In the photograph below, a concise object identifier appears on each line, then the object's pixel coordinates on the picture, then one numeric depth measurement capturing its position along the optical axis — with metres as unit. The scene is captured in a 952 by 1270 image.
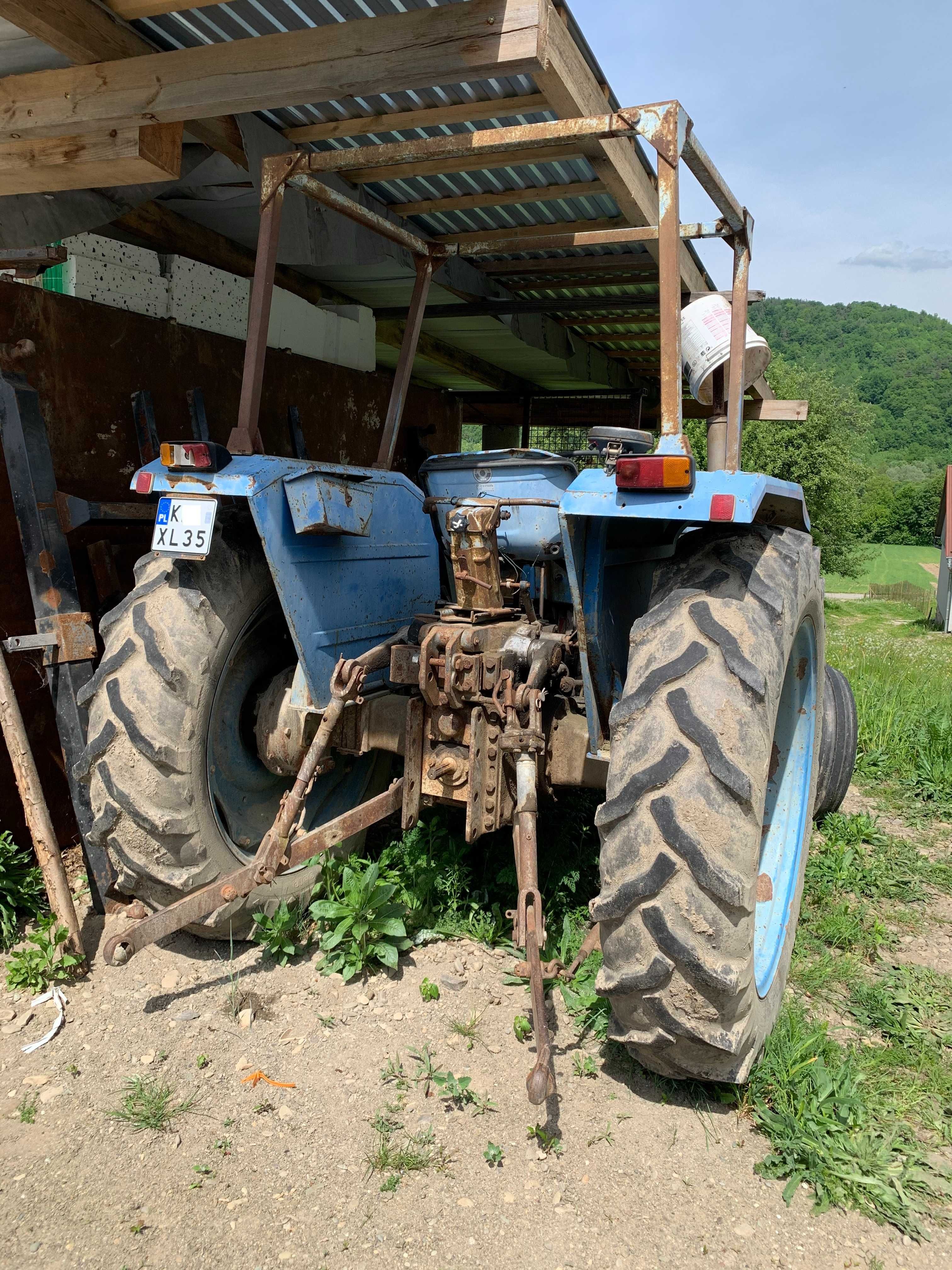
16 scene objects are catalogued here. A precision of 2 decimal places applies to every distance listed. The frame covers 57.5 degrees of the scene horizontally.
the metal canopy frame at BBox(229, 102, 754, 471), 2.53
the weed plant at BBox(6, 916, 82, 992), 3.04
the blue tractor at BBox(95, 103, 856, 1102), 2.14
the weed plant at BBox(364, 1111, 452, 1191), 2.20
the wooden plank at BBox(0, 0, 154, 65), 2.51
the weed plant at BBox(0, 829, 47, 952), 3.41
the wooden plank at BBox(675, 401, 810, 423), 5.06
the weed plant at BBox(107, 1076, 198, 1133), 2.38
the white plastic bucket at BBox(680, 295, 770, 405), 3.87
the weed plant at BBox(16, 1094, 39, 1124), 2.41
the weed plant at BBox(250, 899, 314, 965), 3.13
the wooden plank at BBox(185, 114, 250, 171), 3.28
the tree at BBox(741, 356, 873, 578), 22.95
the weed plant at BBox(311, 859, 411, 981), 3.07
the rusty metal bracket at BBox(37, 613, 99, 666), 3.47
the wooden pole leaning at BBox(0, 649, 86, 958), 3.27
